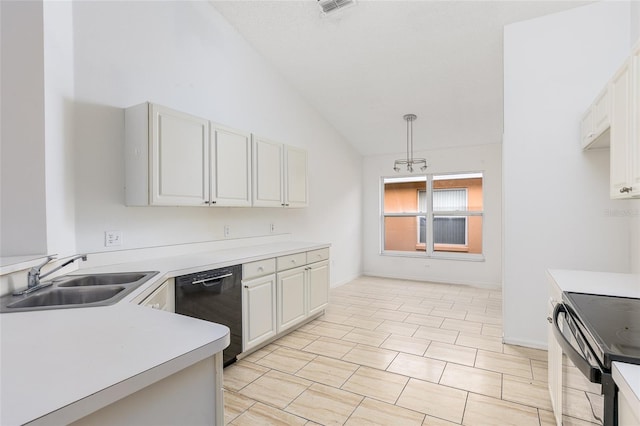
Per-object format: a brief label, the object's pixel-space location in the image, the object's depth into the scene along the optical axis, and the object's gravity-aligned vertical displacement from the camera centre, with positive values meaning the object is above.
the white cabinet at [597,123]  2.09 +0.64
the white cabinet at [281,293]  2.86 -0.83
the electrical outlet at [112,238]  2.42 -0.19
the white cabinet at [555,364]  1.64 -0.85
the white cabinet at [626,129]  1.57 +0.43
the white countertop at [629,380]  0.81 -0.46
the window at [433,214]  5.81 -0.06
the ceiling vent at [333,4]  3.06 +2.00
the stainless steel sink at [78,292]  1.45 -0.41
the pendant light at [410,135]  4.88 +1.30
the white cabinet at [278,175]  3.37 +0.43
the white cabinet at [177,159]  2.39 +0.43
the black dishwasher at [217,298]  2.29 -0.66
